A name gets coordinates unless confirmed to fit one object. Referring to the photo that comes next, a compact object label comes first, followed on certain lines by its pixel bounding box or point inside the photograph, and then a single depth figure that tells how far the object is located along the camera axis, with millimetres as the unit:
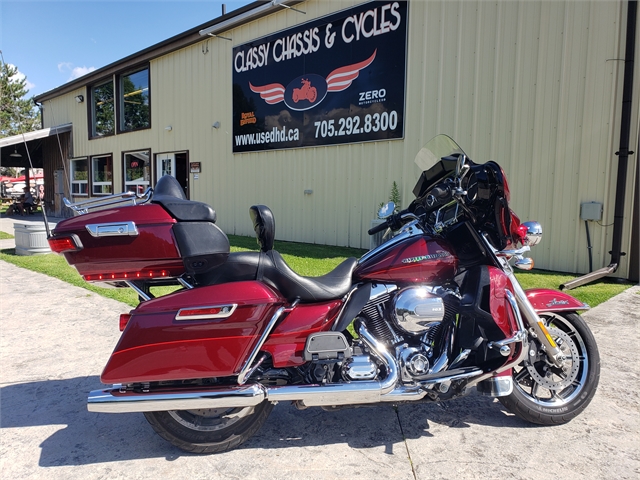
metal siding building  6711
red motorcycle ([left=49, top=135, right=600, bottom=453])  2229
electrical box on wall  6720
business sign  8773
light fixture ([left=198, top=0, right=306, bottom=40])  10180
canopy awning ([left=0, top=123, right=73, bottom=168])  17469
